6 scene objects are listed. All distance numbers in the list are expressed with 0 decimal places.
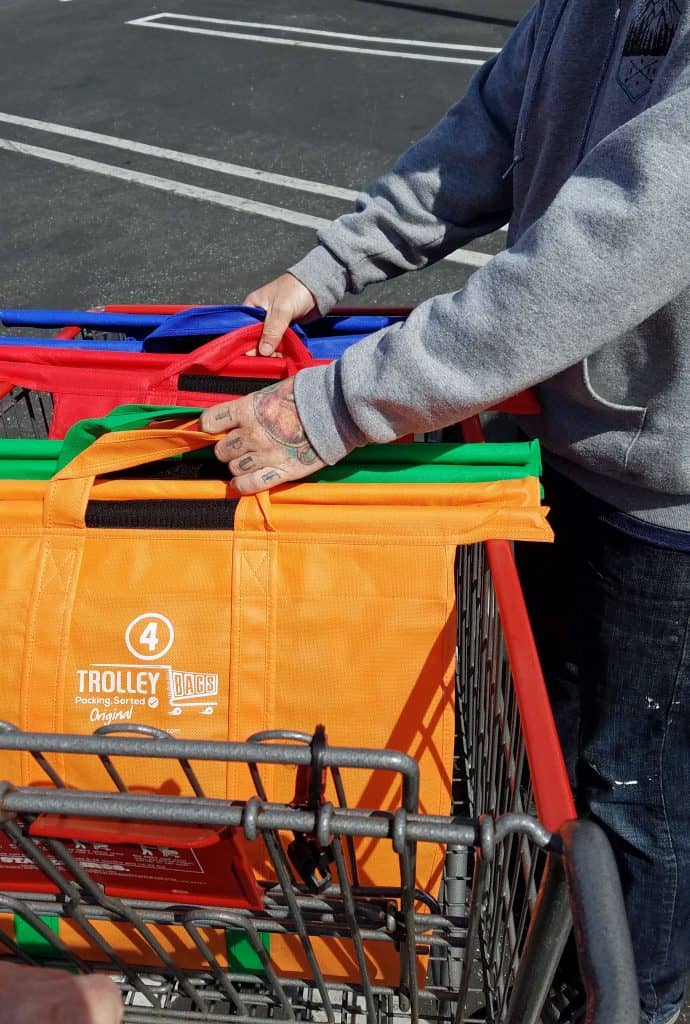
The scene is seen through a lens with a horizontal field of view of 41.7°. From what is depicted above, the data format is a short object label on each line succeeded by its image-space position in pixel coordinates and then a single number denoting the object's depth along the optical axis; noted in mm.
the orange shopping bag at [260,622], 1480
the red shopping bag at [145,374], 1738
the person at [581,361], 1163
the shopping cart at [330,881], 967
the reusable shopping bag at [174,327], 1847
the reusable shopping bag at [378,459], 1532
